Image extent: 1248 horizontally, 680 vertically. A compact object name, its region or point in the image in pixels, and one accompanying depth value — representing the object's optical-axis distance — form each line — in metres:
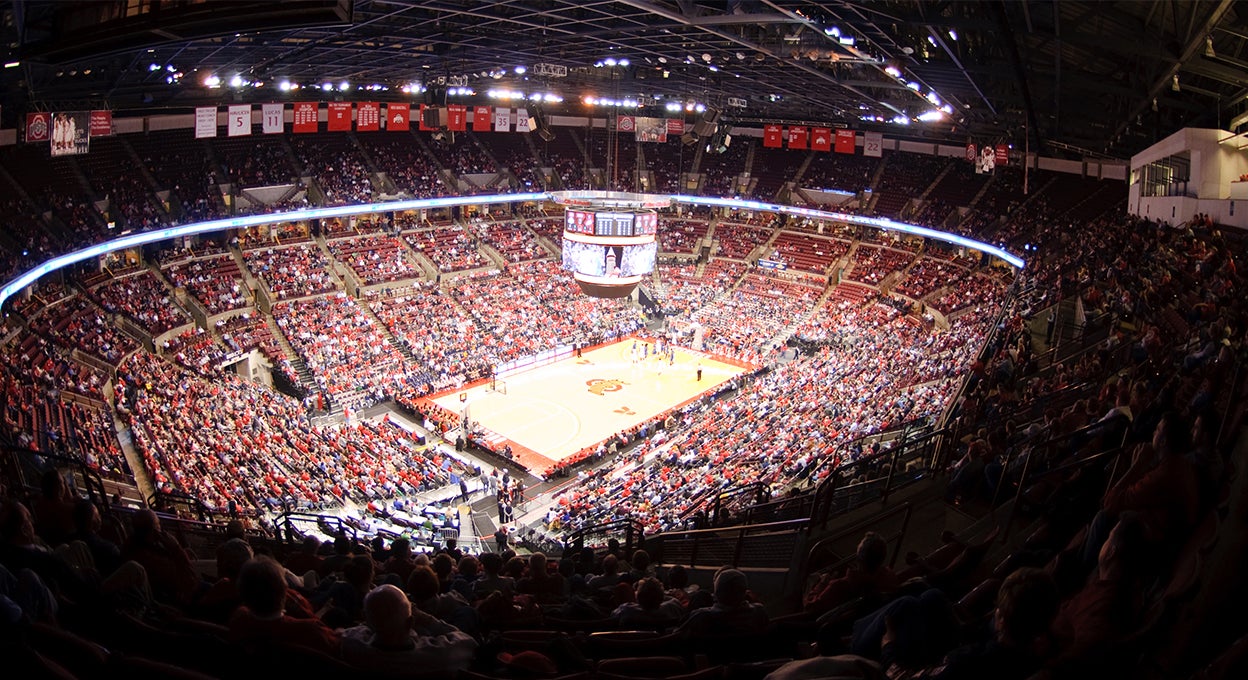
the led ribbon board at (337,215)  27.97
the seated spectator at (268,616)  4.07
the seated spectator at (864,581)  5.42
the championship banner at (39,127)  24.30
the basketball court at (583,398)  32.41
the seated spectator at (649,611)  5.77
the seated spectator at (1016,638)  3.47
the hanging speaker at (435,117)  36.78
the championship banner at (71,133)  25.30
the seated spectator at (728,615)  4.94
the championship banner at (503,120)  45.06
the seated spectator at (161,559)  5.49
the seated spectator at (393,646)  3.98
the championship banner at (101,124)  26.94
